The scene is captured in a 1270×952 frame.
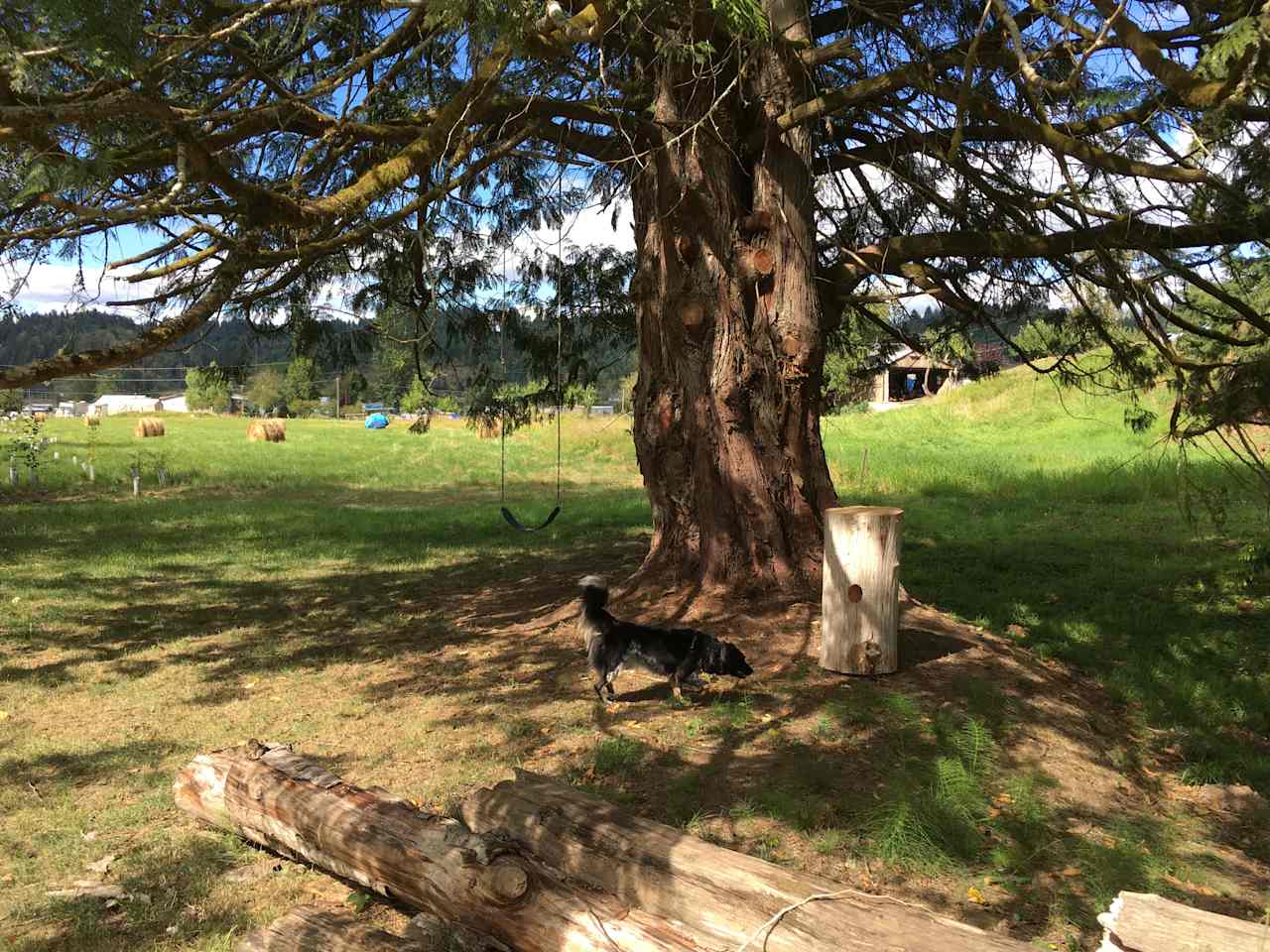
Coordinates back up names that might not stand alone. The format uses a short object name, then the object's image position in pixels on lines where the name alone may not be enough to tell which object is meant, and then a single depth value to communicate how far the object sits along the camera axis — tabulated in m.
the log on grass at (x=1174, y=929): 2.38
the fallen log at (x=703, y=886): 2.66
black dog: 5.64
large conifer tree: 5.28
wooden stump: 5.79
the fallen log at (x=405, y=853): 2.89
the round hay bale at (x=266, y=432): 33.41
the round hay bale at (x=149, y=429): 33.78
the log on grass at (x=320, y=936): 2.95
